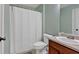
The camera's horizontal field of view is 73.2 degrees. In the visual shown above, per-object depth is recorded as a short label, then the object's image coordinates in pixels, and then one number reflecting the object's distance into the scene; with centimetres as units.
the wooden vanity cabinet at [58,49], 69
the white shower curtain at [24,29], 133
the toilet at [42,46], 142
